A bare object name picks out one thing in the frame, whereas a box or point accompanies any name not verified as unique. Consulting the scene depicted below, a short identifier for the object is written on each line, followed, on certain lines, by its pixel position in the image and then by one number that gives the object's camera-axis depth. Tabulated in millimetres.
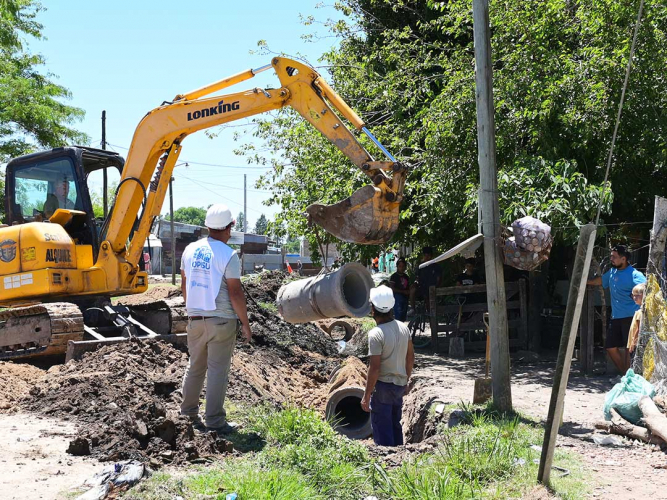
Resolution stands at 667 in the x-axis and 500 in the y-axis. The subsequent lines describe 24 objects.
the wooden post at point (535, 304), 13141
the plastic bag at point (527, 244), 7520
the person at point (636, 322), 8492
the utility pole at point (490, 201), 7648
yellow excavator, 9844
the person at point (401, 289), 14578
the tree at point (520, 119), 10594
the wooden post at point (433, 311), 13491
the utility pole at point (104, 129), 31477
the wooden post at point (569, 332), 4664
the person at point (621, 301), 9516
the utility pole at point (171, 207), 42250
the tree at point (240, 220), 131788
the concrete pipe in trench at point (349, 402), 9000
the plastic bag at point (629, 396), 6930
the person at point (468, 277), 13859
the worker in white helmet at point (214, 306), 6273
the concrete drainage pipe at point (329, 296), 7035
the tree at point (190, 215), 146125
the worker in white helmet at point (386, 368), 6691
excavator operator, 10883
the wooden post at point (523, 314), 12953
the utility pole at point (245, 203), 80438
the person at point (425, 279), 14586
